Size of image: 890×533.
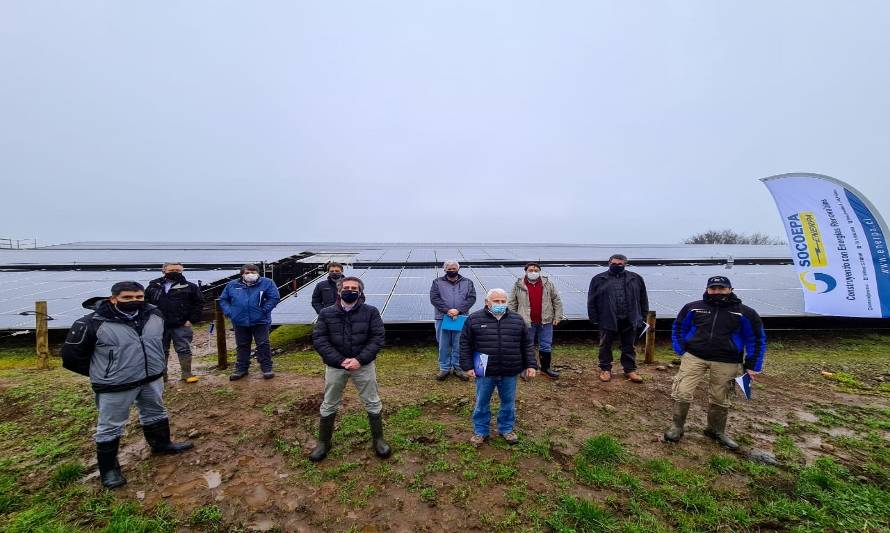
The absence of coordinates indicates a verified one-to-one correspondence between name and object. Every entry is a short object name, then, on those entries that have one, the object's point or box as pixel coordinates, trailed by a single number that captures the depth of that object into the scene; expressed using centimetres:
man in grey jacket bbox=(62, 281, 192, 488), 379
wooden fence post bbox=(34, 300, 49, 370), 788
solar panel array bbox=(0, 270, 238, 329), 896
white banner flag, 830
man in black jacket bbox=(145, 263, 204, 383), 630
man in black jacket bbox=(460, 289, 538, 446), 466
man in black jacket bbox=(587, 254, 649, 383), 688
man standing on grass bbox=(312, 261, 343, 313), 748
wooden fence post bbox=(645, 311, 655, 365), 841
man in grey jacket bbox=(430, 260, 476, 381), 691
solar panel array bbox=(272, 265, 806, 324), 950
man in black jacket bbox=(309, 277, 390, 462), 441
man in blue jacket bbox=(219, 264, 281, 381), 672
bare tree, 7256
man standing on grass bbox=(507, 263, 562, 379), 698
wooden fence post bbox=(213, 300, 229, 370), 789
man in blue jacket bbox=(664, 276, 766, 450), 473
